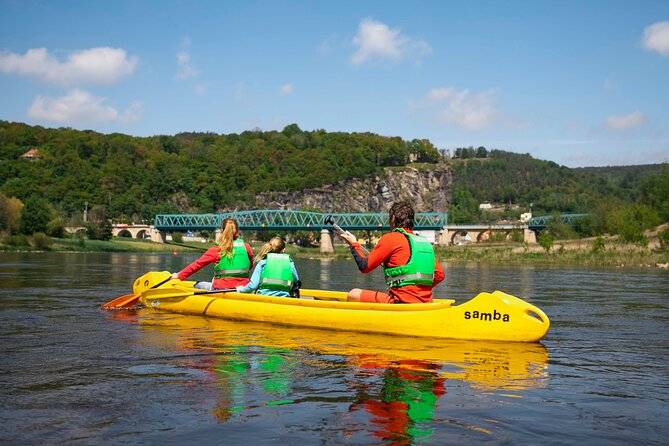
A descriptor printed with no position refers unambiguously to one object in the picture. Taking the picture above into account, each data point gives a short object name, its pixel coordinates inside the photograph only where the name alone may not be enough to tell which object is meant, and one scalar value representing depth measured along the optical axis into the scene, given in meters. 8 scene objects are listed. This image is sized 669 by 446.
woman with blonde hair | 14.43
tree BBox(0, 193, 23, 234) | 88.25
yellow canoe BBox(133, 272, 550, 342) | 11.04
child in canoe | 13.66
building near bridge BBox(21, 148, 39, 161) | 175.50
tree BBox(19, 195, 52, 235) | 91.74
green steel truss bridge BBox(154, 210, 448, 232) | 155.12
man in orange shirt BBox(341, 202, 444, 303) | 11.25
